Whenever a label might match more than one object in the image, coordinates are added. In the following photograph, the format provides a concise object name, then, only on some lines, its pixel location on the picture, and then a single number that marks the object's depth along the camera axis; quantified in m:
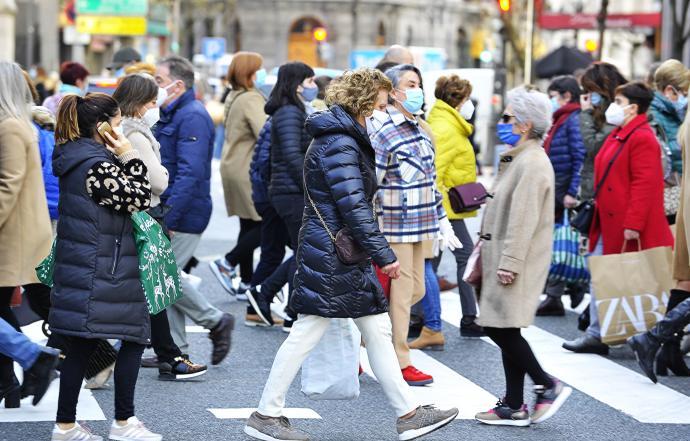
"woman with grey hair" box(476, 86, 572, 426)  14.89
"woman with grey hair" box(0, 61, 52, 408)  15.09
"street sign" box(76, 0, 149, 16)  97.10
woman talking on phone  13.37
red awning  87.12
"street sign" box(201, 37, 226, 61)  107.87
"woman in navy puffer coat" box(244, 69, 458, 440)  13.73
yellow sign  94.62
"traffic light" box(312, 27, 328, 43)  115.16
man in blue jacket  18.47
